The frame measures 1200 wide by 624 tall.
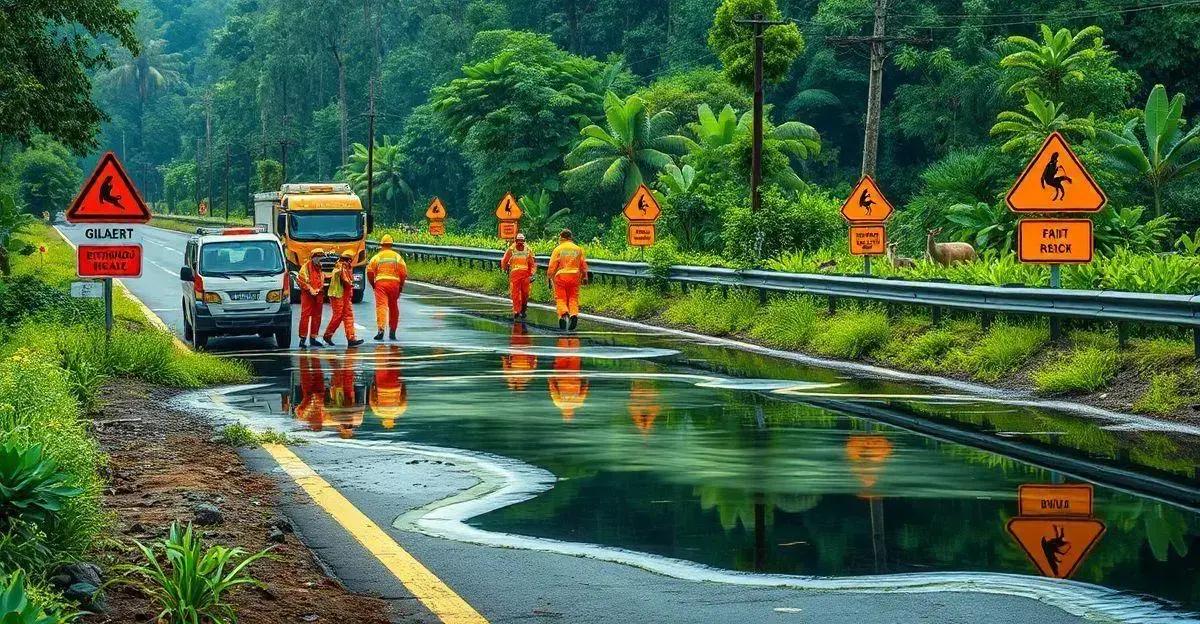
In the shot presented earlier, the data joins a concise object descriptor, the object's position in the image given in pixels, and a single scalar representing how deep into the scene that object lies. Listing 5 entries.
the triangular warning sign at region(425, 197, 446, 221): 56.31
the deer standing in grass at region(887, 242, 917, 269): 29.49
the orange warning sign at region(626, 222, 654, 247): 33.72
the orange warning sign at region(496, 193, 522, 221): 47.12
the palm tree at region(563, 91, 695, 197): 63.03
